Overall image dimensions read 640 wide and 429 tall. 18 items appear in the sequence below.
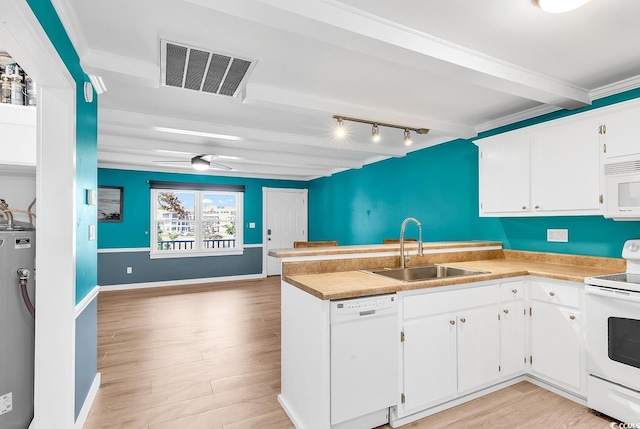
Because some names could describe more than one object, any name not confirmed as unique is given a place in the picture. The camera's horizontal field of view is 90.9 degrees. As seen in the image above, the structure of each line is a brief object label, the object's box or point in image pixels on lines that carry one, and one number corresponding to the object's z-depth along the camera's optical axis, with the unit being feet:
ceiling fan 14.53
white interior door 24.34
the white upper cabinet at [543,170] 8.20
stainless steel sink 8.37
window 21.04
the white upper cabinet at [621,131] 7.34
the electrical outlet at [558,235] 9.75
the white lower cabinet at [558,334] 7.47
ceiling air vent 6.75
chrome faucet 8.70
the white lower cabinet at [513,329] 8.08
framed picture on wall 19.33
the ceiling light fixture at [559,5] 5.15
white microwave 7.29
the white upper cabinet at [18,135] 5.90
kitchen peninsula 6.15
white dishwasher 6.02
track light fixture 10.27
